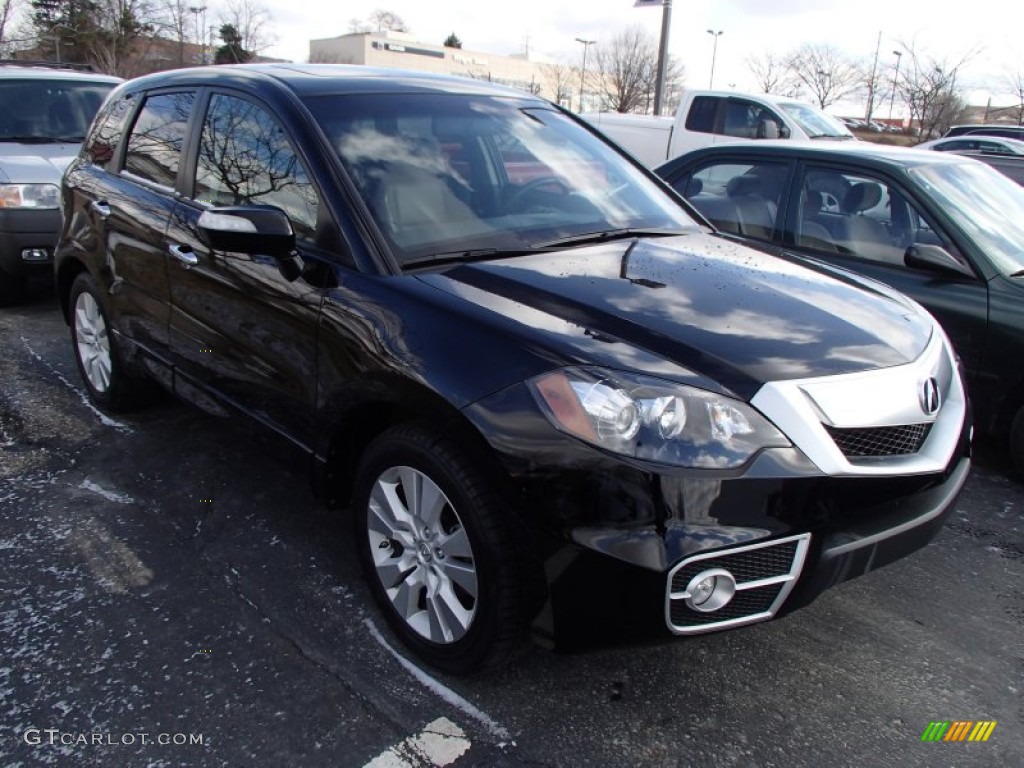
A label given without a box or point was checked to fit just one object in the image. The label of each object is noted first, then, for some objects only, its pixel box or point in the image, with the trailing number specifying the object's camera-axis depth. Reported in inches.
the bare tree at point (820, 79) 1474.9
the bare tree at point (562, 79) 2175.9
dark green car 149.6
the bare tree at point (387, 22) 3378.4
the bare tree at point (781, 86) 1493.6
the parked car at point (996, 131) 836.6
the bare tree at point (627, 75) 1453.0
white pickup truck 449.1
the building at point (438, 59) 2361.0
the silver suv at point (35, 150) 239.1
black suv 79.9
